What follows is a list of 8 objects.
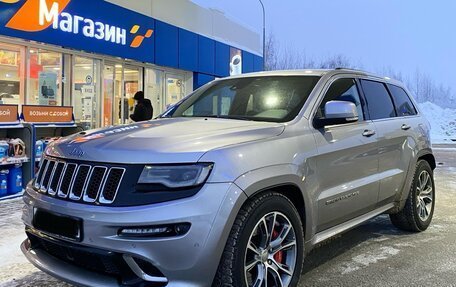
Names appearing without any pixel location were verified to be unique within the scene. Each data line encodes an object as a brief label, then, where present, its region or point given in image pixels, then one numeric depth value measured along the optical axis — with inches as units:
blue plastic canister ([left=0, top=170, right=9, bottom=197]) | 290.2
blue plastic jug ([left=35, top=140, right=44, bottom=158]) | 319.6
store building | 379.6
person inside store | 411.8
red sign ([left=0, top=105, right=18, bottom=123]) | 293.9
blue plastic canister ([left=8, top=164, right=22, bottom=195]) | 298.0
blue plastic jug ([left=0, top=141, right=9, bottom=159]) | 287.9
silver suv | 108.0
